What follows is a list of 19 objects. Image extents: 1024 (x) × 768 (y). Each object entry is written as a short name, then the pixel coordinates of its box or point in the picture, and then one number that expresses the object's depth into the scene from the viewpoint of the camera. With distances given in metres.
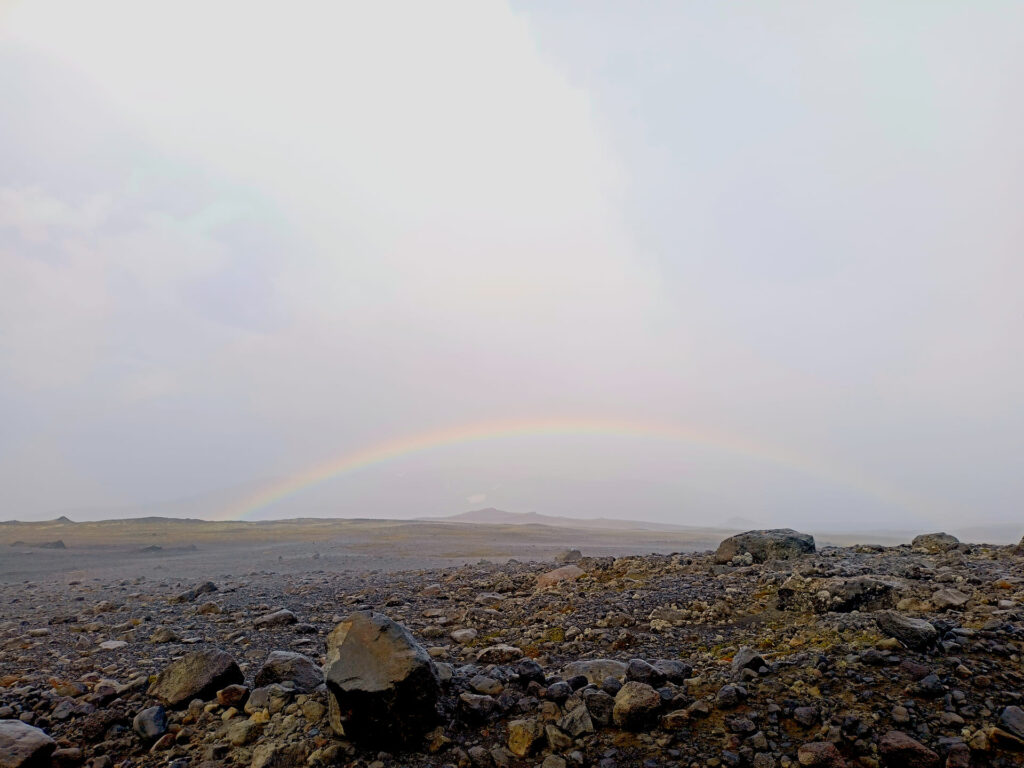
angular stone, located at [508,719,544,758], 4.25
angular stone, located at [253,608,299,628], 8.66
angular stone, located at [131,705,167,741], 4.83
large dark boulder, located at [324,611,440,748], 4.33
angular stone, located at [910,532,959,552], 11.97
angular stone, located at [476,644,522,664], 6.38
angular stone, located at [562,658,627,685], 5.26
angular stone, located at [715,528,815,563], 11.77
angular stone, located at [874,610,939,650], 4.86
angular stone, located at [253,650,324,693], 5.37
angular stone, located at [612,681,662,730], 4.31
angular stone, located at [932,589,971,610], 6.14
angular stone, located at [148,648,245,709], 5.27
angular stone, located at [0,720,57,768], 4.39
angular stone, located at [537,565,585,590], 11.91
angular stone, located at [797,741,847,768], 3.69
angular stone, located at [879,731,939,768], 3.60
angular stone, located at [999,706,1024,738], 3.73
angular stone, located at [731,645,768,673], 4.94
